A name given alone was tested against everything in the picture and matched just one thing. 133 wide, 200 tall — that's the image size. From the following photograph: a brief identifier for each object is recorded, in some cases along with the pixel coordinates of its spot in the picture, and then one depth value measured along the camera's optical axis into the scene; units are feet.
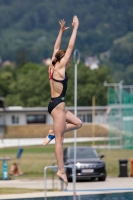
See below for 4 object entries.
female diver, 35.55
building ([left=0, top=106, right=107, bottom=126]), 321.93
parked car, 89.66
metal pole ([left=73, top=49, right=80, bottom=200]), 60.42
